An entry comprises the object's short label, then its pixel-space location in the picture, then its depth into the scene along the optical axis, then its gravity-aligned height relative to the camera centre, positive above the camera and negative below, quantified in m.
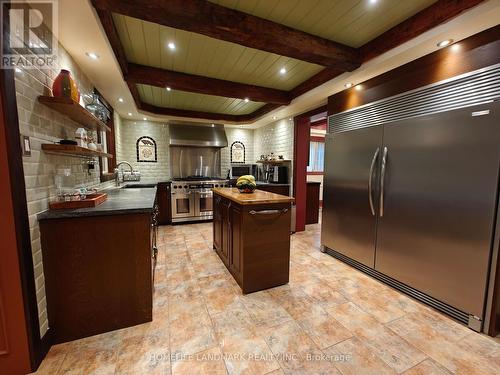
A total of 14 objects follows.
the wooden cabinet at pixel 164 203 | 4.73 -0.80
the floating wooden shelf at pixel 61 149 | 1.55 +0.13
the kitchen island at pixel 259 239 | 2.21 -0.77
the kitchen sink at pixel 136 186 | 3.94 -0.37
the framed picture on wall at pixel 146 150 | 5.16 +0.40
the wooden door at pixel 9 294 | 1.23 -0.77
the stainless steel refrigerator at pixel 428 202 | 1.72 -0.34
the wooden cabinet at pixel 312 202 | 4.83 -0.82
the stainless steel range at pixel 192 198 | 4.80 -0.72
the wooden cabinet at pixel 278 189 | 4.49 -0.46
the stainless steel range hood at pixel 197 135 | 5.03 +0.75
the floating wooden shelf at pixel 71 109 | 1.55 +0.47
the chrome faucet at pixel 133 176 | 4.68 -0.21
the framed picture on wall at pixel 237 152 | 6.04 +0.41
